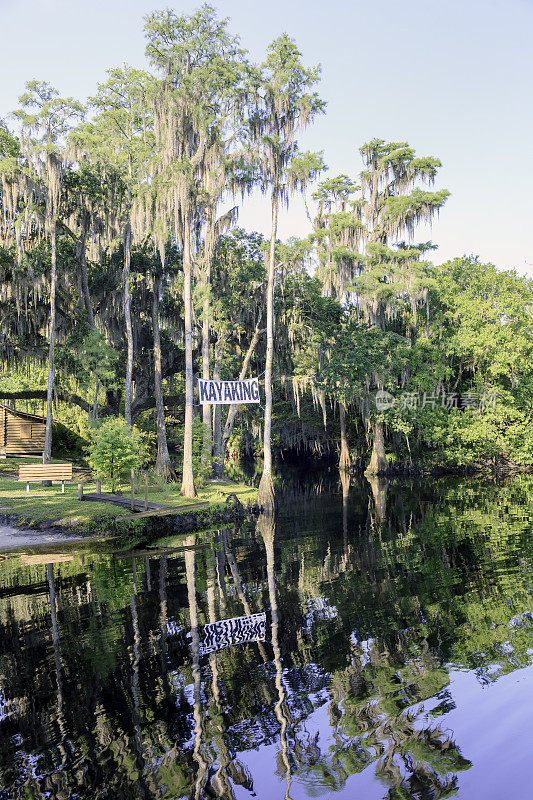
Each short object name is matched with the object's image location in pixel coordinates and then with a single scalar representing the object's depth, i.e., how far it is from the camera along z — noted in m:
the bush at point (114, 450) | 23.23
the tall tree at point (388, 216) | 37.06
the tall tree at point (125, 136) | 32.31
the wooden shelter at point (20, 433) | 40.91
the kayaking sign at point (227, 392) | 24.77
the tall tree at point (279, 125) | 25.66
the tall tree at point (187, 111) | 24.42
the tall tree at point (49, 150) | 29.66
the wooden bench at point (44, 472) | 25.55
